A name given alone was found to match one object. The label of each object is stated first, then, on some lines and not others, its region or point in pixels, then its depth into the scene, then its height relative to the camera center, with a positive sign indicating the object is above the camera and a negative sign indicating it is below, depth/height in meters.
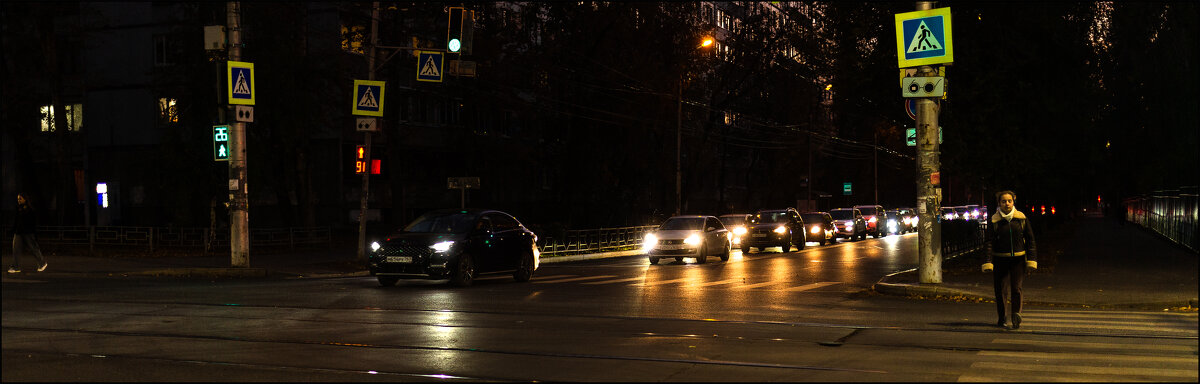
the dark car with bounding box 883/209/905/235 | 66.69 -2.43
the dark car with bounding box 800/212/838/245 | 49.12 -1.95
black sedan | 20.91 -1.17
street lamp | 45.79 +1.71
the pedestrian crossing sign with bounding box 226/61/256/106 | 23.78 +2.32
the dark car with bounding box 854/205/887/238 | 61.56 -2.04
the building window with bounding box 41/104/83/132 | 56.41 +3.92
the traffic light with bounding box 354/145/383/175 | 28.81 +0.63
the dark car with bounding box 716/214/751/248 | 42.72 -1.55
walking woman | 13.27 -0.84
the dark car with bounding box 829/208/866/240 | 57.00 -2.08
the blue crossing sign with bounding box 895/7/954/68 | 17.89 +2.31
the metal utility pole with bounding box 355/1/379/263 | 28.92 +0.85
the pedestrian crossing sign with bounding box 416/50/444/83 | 26.41 +2.87
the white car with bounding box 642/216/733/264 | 31.72 -1.58
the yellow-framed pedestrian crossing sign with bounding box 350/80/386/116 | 27.97 +2.28
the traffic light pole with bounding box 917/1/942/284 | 19.11 -0.22
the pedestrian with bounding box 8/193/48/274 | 23.77 -0.80
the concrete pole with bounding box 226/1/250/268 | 24.28 +0.17
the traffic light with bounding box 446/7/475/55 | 23.00 +3.17
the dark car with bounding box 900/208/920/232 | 72.12 -2.46
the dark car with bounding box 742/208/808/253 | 40.50 -1.76
